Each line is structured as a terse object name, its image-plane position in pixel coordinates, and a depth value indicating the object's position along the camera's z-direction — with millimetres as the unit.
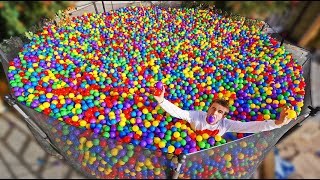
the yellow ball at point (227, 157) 2566
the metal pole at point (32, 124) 2871
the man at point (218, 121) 2832
